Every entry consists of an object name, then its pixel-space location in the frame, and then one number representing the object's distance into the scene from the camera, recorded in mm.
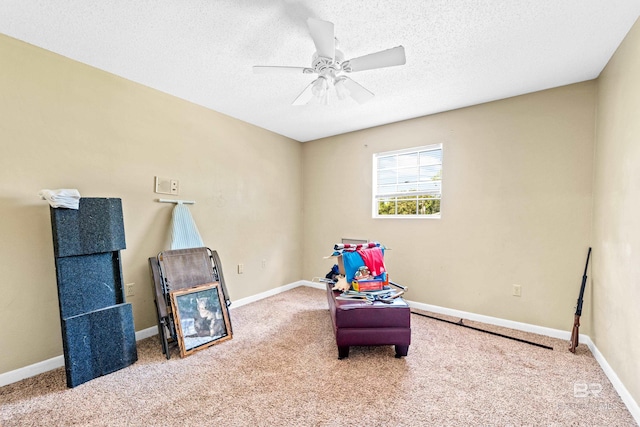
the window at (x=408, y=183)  3398
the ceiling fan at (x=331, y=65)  1587
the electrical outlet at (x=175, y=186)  2865
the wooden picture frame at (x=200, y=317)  2369
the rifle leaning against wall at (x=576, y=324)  2324
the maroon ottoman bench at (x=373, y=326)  2227
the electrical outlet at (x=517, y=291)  2820
